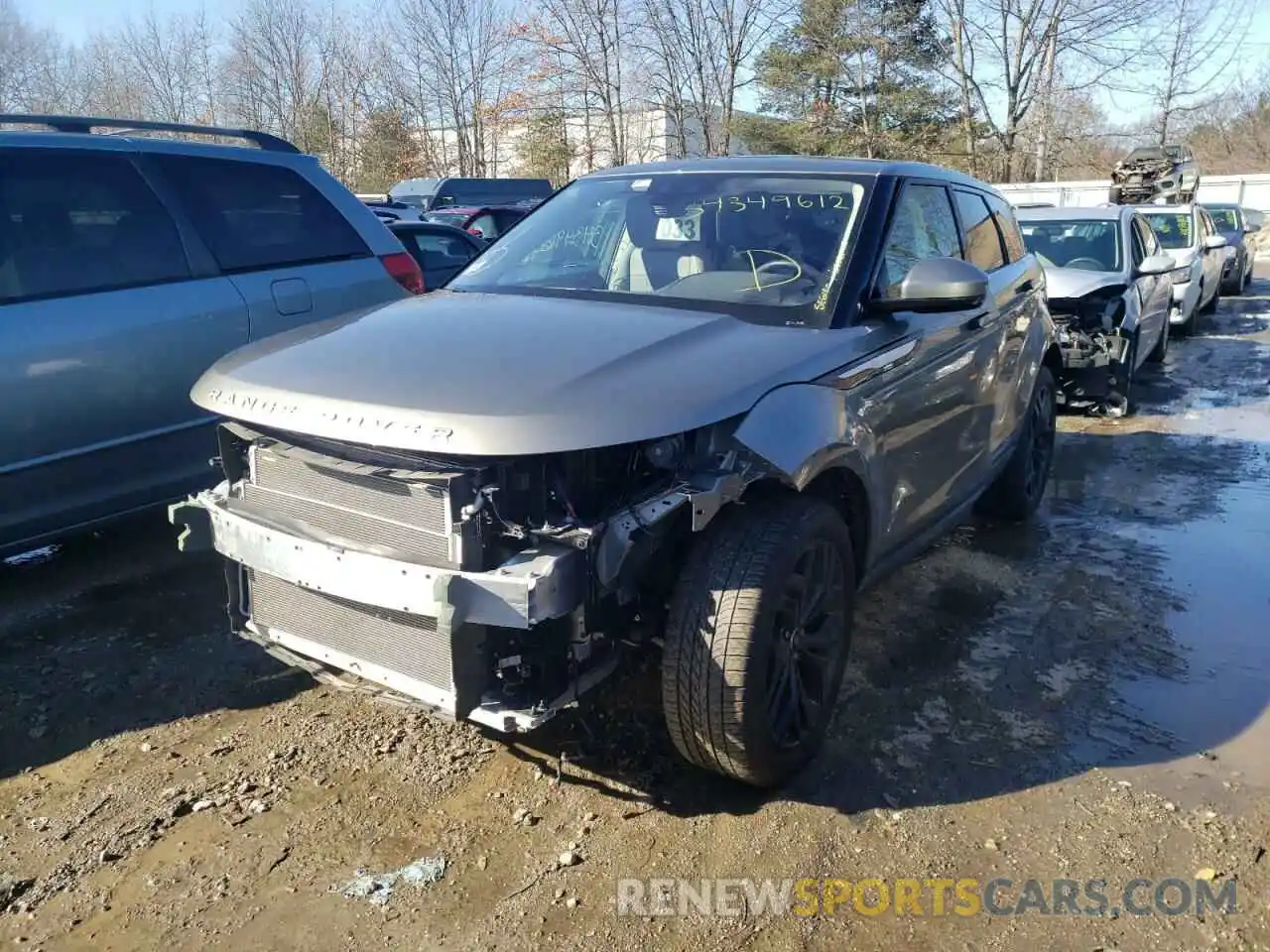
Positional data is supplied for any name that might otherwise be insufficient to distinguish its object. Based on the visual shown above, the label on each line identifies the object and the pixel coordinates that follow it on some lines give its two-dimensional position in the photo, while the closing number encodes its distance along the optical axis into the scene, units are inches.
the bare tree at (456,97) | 1425.9
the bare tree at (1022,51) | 1406.3
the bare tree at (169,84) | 1534.2
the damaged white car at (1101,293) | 316.2
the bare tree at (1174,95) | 1480.1
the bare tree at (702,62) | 1176.8
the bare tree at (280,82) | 1494.8
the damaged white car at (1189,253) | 475.8
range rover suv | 96.7
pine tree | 1307.8
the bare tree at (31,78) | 1445.6
